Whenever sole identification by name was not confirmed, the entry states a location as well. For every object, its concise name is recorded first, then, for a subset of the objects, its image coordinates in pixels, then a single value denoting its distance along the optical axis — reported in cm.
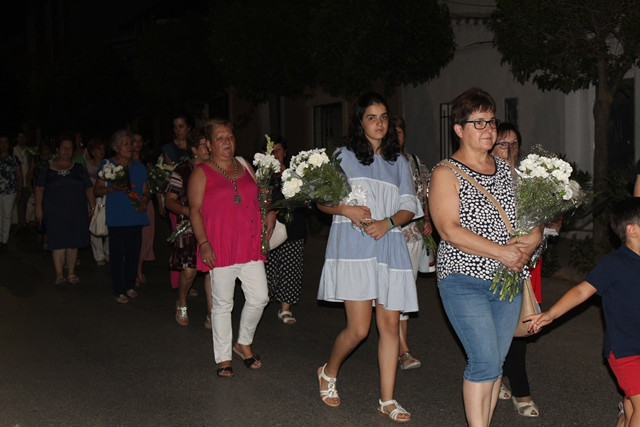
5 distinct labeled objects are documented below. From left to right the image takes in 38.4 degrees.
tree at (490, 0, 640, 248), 1160
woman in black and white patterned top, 494
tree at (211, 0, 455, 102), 1688
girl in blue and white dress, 606
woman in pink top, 736
